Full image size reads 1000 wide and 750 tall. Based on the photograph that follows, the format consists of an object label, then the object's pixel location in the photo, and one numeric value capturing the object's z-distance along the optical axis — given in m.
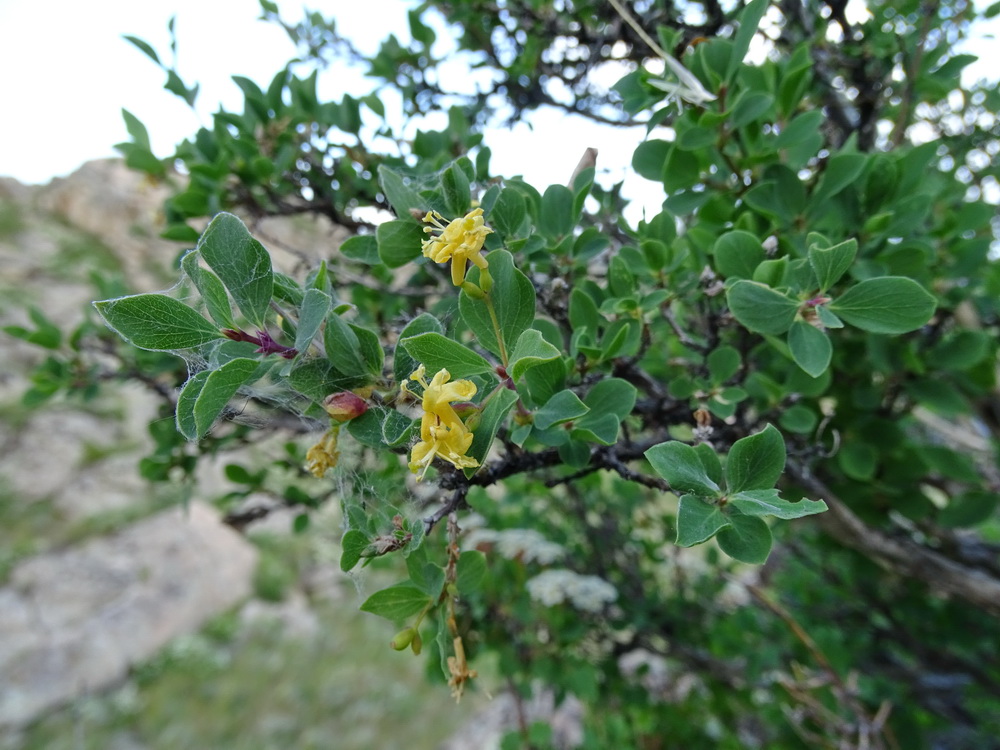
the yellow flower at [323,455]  0.15
